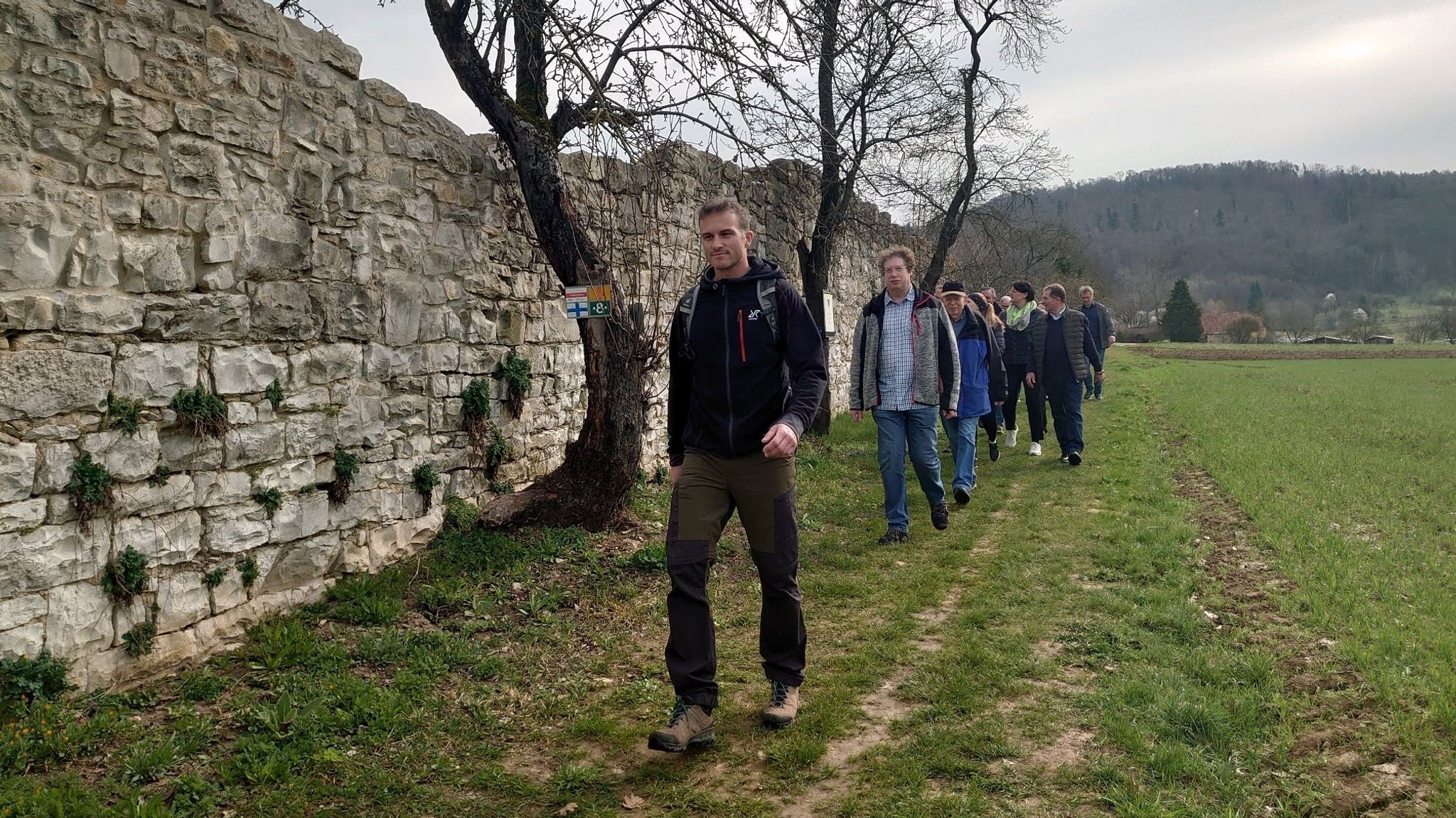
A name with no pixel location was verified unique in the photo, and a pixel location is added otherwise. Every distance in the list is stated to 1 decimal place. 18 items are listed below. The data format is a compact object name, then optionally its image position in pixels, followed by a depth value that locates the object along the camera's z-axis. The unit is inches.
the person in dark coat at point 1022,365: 430.1
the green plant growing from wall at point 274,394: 185.6
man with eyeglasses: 271.1
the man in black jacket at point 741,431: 143.0
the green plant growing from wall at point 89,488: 147.5
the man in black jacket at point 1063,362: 391.5
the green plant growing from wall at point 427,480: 228.1
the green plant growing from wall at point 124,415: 153.9
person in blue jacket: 319.0
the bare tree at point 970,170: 605.0
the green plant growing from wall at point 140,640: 155.5
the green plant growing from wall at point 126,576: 152.9
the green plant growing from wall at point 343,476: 203.5
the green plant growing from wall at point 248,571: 178.5
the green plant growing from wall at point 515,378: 263.4
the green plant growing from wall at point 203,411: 165.5
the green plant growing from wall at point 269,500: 183.2
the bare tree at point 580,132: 242.8
